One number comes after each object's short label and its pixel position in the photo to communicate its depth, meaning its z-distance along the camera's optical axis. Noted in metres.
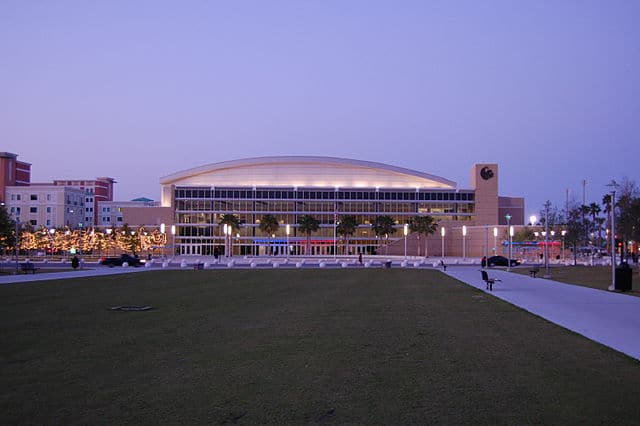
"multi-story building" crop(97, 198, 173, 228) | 117.69
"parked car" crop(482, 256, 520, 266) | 65.50
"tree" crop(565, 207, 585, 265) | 64.62
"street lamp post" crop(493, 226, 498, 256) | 96.11
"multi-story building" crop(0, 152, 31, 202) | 130.12
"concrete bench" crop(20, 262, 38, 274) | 46.69
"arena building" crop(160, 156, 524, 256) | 118.81
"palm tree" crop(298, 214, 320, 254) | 111.44
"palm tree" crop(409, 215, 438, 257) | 105.45
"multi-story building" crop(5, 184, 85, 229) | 129.12
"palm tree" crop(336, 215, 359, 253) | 111.69
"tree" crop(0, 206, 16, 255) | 53.31
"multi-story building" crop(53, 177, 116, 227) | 155.38
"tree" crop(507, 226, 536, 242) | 89.93
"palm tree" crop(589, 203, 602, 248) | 126.69
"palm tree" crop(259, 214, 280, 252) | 112.38
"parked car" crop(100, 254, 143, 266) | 64.06
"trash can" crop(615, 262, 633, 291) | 28.92
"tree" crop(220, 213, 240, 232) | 107.88
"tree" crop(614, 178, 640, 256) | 43.79
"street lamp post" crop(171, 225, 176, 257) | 111.82
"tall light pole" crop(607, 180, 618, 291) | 29.30
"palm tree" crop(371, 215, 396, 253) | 112.28
